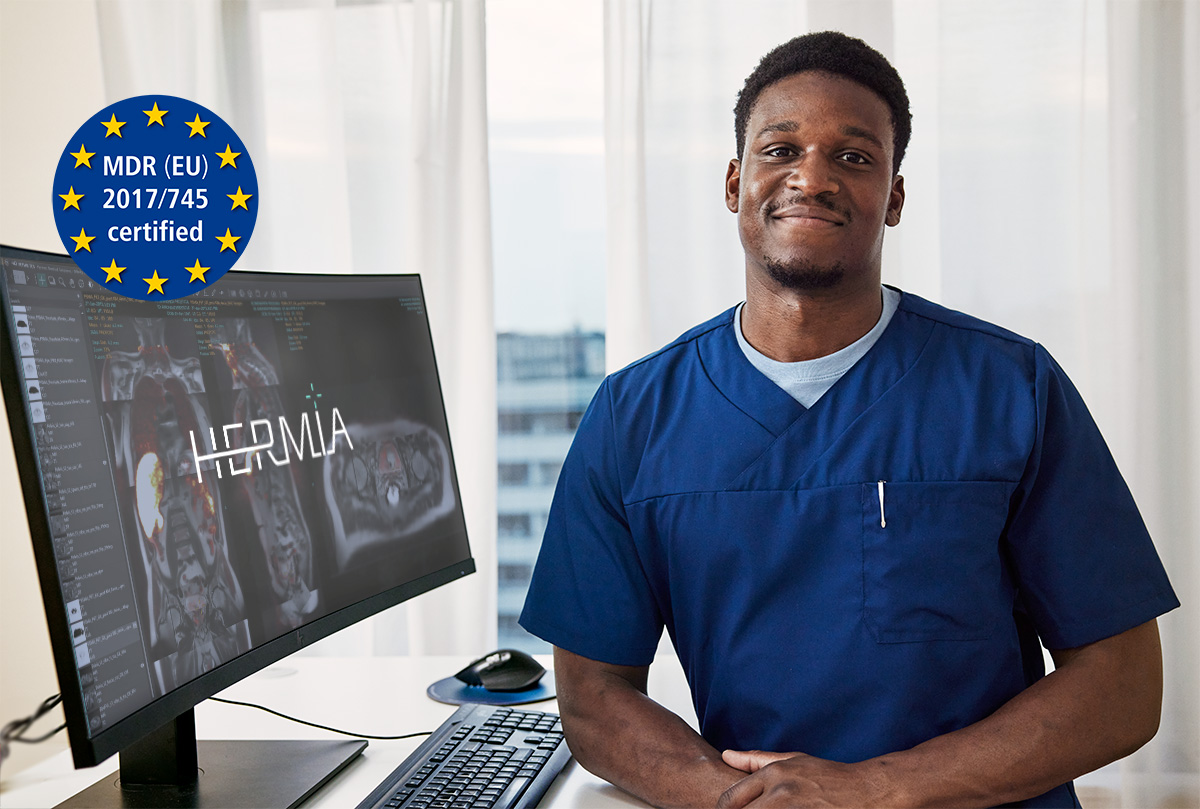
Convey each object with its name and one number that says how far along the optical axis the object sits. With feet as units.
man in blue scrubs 3.21
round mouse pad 4.10
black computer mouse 4.20
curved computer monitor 2.36
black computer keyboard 2.94
